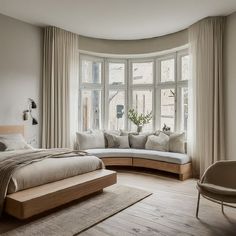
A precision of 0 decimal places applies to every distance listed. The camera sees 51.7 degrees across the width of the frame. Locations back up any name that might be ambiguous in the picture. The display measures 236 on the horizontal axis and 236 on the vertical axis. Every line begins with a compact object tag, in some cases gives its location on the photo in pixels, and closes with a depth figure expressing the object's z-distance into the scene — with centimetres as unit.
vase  586
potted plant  588
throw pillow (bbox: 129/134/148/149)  557
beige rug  252
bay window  578
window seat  450
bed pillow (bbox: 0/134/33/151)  389
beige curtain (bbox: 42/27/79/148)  501
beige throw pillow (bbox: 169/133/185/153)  492
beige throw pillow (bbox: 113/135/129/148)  557
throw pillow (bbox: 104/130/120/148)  560
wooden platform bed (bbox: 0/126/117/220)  257
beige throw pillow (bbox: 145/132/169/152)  515
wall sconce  461
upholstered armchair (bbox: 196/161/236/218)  273
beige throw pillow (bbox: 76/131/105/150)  536
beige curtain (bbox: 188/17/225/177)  431
